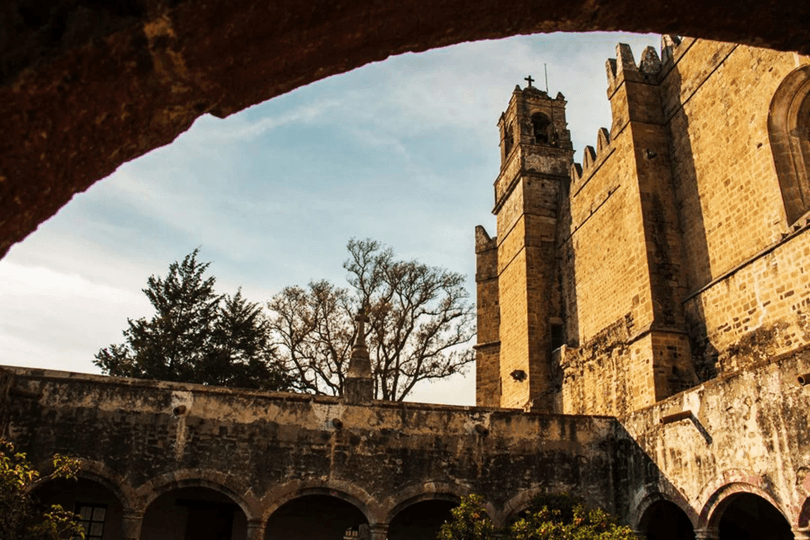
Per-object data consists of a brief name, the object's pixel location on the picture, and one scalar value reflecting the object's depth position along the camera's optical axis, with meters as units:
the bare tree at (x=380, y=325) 25.02
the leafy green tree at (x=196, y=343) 25.38
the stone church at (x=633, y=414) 10.64
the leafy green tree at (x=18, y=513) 6.92
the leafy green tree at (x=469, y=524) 10.98
